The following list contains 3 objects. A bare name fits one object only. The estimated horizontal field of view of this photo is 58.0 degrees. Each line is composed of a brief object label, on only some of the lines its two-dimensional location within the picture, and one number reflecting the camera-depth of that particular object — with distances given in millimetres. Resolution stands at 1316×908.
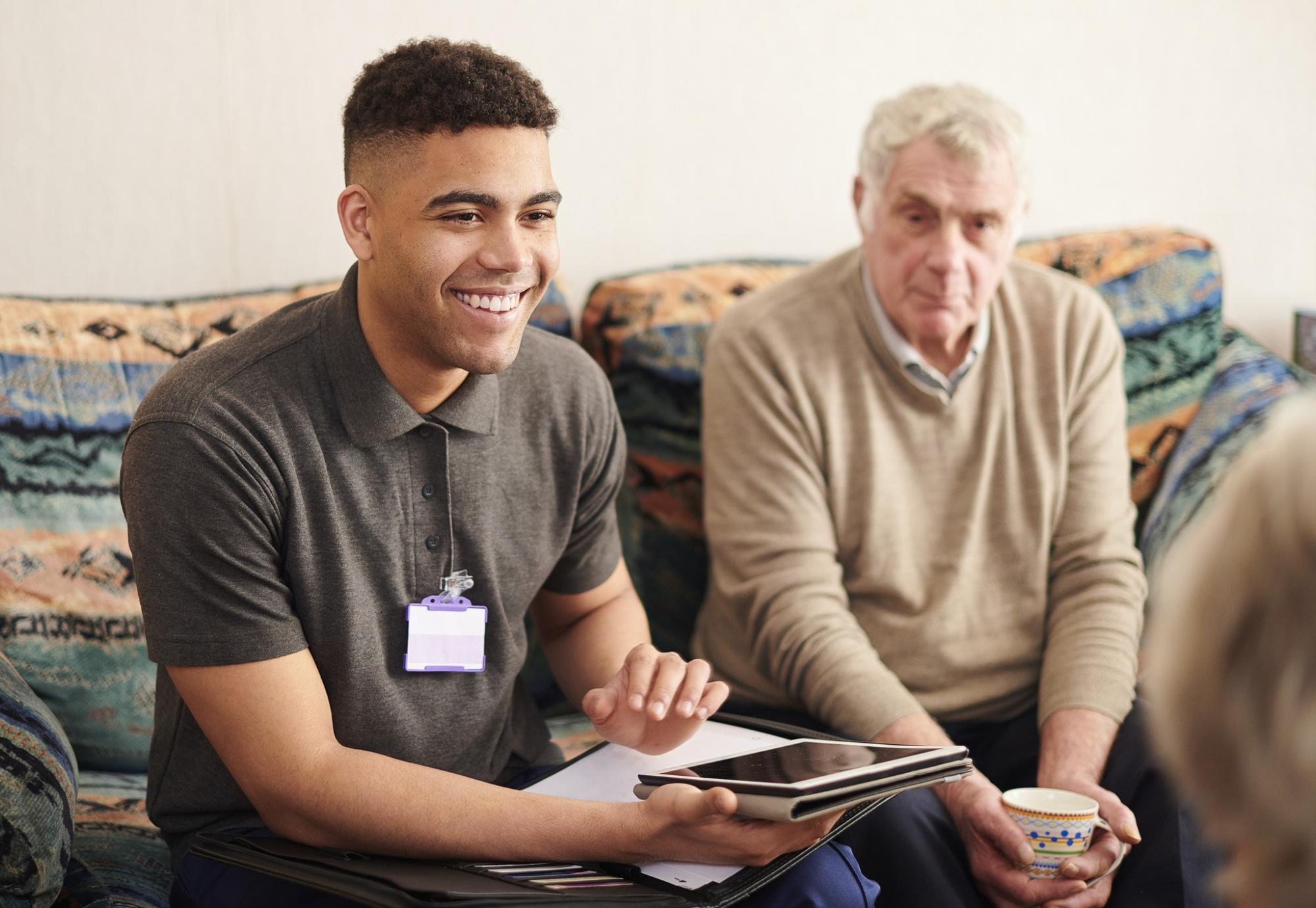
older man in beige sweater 1784
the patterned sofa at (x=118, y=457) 1406
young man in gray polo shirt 1196
